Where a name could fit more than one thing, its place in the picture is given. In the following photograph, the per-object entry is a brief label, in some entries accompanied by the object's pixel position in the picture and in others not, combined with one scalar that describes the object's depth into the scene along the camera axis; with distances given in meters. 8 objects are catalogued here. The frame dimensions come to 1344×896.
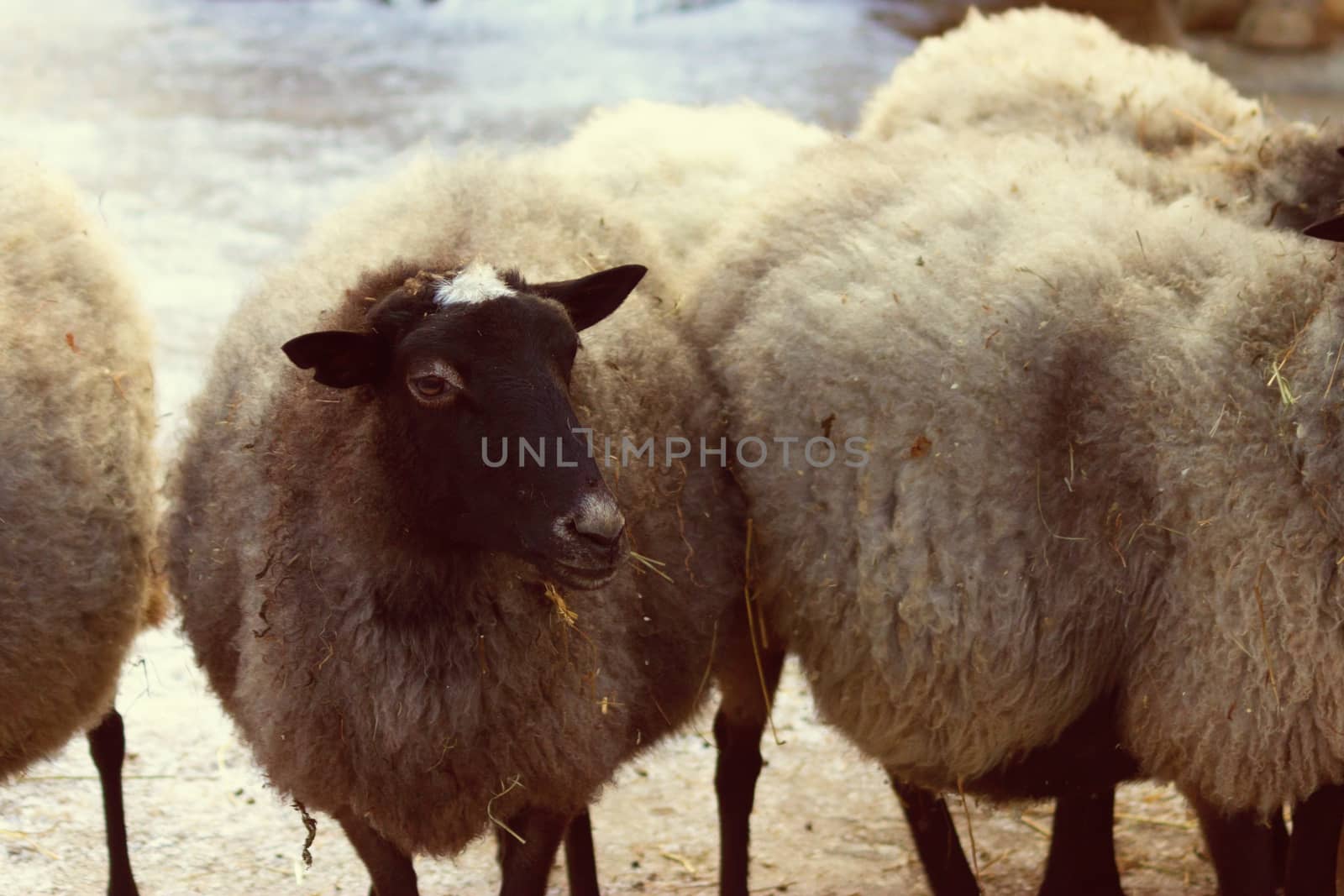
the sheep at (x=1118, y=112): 4.08
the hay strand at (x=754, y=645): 3.89
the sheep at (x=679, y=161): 4.52
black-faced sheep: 3.07
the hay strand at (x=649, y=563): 3.51
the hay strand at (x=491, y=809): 3.29
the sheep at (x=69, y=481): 3.58
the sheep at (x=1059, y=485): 3.38
